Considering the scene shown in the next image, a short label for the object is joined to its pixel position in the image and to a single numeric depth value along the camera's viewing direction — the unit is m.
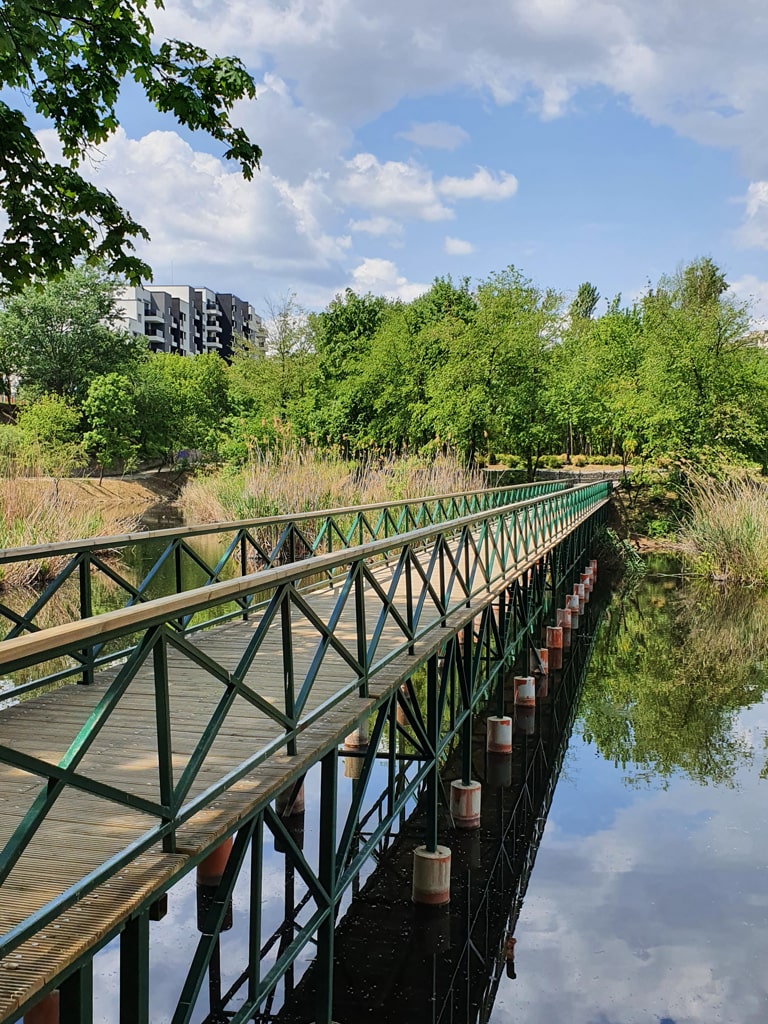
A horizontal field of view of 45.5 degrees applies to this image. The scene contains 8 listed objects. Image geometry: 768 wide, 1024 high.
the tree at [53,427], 35.66
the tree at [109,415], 46.25
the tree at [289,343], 44.72
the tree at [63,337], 47.69
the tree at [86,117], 8.43
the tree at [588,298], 84.65
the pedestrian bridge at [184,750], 2.82
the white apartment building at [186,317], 95.38
